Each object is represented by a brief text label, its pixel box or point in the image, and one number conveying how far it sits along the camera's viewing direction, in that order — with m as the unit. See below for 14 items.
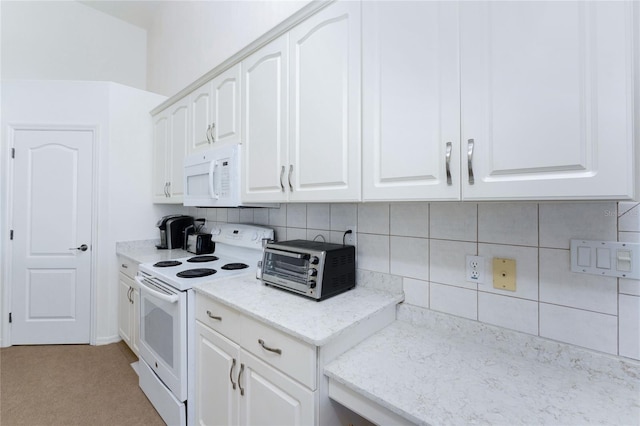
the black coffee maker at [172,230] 2.84
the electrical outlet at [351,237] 1.61
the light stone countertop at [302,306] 1.07
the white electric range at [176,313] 1.59
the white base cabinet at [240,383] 1.08
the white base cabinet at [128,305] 2.40
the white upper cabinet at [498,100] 0.72
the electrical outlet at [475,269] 1.20
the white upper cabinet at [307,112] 1.22
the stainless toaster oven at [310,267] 1.35
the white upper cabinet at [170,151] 2.47
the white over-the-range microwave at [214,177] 1.82
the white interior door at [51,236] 2.71
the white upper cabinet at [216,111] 1.85
